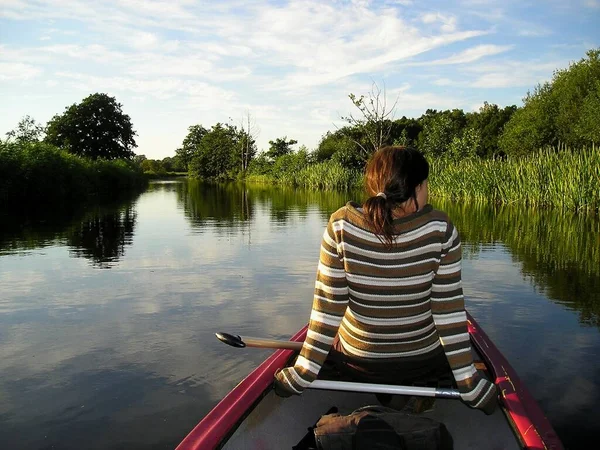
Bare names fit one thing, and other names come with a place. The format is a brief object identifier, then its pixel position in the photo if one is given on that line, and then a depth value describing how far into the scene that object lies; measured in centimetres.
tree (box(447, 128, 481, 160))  2805
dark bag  208
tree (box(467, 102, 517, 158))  5277
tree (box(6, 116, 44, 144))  3889
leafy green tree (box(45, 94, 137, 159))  5716
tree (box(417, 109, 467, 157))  3331
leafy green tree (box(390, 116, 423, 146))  6111
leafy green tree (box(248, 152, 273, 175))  5848
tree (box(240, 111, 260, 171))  6800
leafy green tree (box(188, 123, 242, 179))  7100
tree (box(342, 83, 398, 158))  3406
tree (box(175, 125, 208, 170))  9194
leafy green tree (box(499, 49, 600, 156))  3738
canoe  214
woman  223
